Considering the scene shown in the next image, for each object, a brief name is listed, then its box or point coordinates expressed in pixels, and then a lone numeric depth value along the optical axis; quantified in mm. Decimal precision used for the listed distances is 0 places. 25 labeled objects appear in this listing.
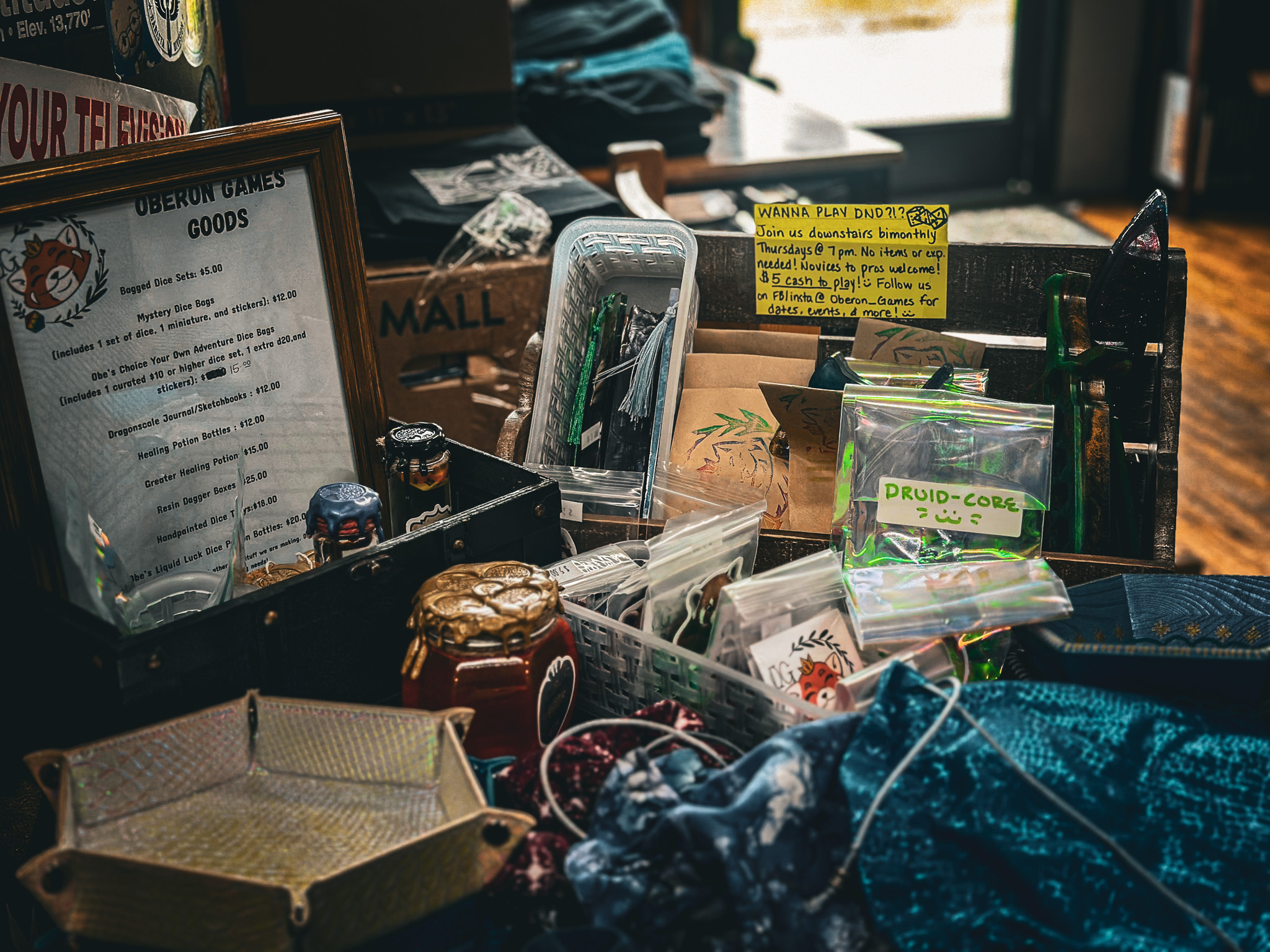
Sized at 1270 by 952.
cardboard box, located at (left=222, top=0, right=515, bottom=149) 2010
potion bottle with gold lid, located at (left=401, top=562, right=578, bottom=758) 856
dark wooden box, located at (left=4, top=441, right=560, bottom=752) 814
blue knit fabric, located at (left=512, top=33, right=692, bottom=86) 2758
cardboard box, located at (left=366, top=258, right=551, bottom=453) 1707
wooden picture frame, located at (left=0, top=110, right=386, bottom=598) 906
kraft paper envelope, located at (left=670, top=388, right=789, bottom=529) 1245
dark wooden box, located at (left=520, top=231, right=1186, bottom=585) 1114
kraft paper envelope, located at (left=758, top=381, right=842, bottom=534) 1140
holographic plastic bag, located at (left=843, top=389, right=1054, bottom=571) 1020
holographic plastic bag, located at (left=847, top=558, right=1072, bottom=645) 876
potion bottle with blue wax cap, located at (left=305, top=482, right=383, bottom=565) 906
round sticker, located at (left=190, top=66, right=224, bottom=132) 1319
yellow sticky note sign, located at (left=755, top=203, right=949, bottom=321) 1282
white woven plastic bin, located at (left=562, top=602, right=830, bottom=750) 873
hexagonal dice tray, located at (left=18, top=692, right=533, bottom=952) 713
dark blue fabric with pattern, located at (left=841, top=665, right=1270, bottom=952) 731
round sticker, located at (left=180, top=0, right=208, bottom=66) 1285
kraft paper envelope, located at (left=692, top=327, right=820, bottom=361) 1327
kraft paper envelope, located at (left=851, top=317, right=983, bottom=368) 1262
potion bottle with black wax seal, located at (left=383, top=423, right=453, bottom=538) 983
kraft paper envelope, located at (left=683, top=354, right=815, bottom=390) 1286
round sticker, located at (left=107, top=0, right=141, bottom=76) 1068
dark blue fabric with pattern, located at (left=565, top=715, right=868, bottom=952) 737
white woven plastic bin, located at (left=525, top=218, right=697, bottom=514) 1274
